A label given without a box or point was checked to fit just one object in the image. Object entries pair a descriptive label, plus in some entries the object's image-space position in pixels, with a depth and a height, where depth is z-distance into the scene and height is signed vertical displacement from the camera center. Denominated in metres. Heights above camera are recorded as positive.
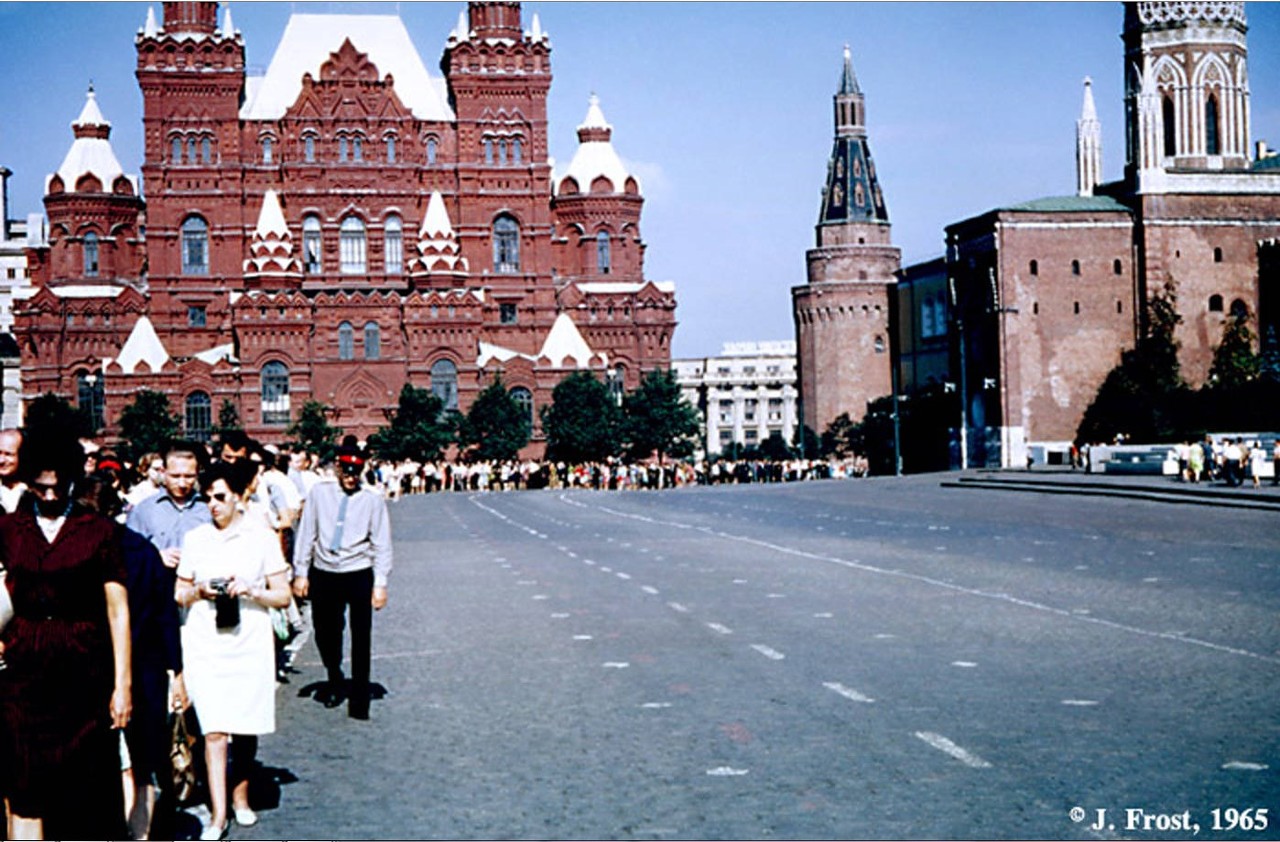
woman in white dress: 9.06 -0.79
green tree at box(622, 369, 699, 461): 97.62 +1.39
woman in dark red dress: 7.08 -0.70
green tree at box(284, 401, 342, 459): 94.25 +1.19
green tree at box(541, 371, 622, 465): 95.50 +1.24
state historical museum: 100.56 +10.88
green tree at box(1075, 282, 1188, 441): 79.75 +2.08
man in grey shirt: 12.66 -0.64
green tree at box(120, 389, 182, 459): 92.69 +1.64
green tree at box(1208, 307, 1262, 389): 80.81 +3.17
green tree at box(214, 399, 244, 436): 95.19 +1.92
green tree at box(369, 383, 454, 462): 94.44 +0.91
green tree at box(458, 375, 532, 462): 95.44 +1.10
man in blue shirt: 10.60 -0.27
